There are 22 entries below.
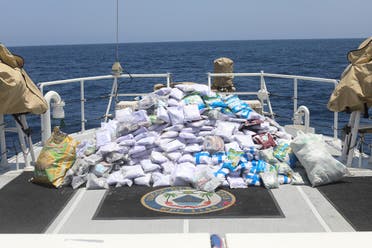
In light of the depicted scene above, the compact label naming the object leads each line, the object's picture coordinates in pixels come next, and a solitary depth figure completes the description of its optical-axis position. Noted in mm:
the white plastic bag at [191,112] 7371
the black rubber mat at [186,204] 5375
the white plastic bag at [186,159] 6870
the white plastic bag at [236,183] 6373
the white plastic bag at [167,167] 6719
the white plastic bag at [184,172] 6379
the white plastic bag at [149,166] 6770
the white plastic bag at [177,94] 8016
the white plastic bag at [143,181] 6508
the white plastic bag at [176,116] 7356
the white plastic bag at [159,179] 6449
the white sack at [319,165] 6498
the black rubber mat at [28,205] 5184
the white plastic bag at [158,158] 6852
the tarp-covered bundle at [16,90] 6750
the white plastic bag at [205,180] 6164
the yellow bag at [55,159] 6625
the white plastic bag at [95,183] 6454
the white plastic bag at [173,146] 7004
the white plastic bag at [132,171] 6633
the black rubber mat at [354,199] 5215
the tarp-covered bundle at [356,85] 6801
